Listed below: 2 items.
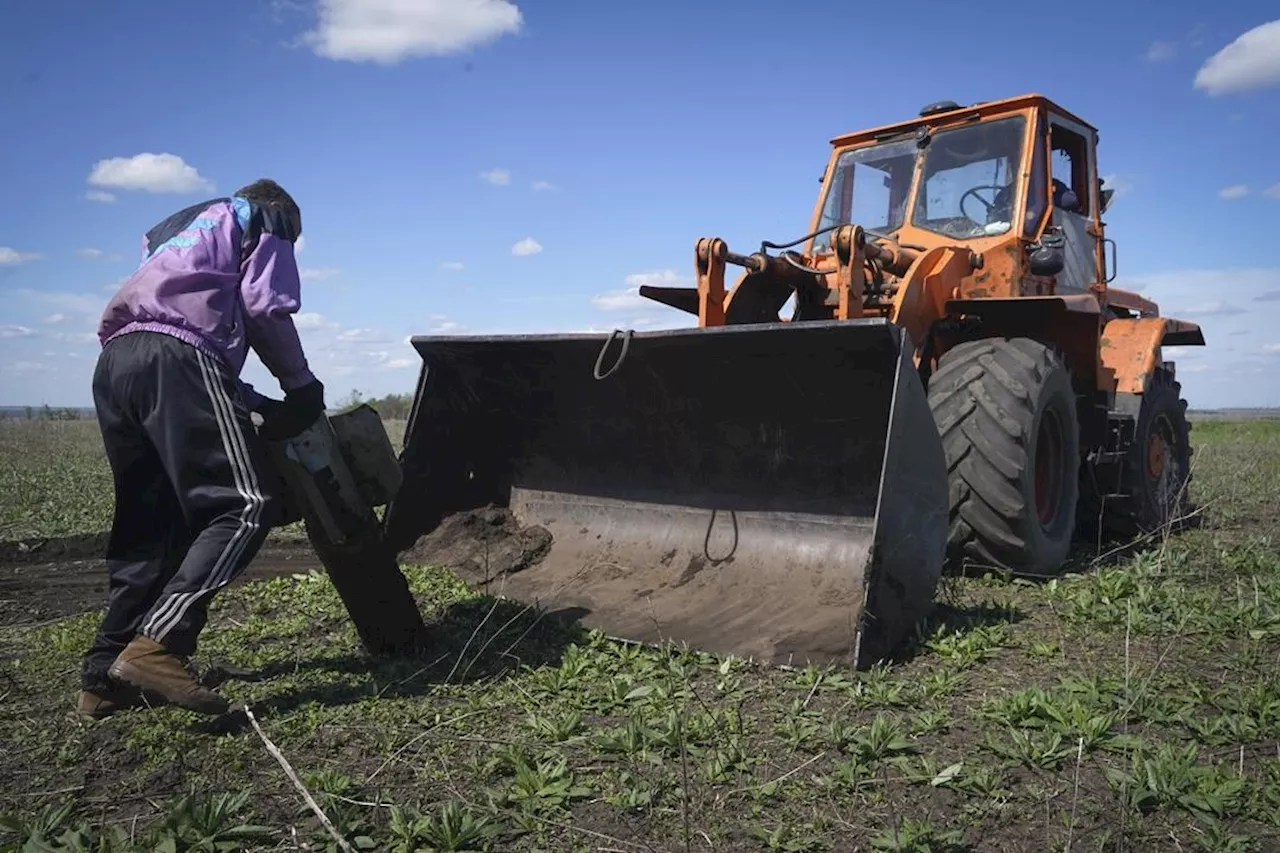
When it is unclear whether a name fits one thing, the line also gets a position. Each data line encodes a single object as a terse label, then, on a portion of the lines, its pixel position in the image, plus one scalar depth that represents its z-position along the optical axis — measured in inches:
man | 125.3
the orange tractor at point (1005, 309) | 187.9
